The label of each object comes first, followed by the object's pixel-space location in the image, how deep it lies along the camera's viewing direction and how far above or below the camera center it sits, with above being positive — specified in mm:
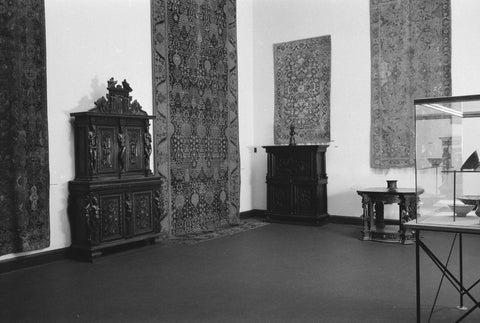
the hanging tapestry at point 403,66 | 6535 +1104
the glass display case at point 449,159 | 2779 -76
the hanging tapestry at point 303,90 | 7547 +927
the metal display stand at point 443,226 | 2727 -462
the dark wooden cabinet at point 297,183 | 7219 -526
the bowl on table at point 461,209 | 2838 -370
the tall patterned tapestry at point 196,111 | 6402 +546
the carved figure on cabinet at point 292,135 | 7539 +202
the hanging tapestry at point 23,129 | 4613 +219
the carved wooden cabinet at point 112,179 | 5148 -319
